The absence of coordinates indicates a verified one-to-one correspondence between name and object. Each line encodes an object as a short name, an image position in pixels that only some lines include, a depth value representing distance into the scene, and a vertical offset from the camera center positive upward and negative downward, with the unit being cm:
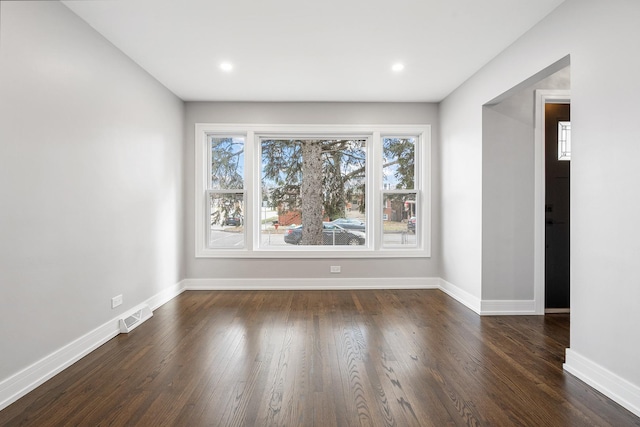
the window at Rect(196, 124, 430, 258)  491 +30
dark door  384 -5
